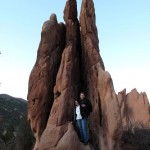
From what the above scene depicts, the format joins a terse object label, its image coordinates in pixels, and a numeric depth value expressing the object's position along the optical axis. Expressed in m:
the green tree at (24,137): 18.24
